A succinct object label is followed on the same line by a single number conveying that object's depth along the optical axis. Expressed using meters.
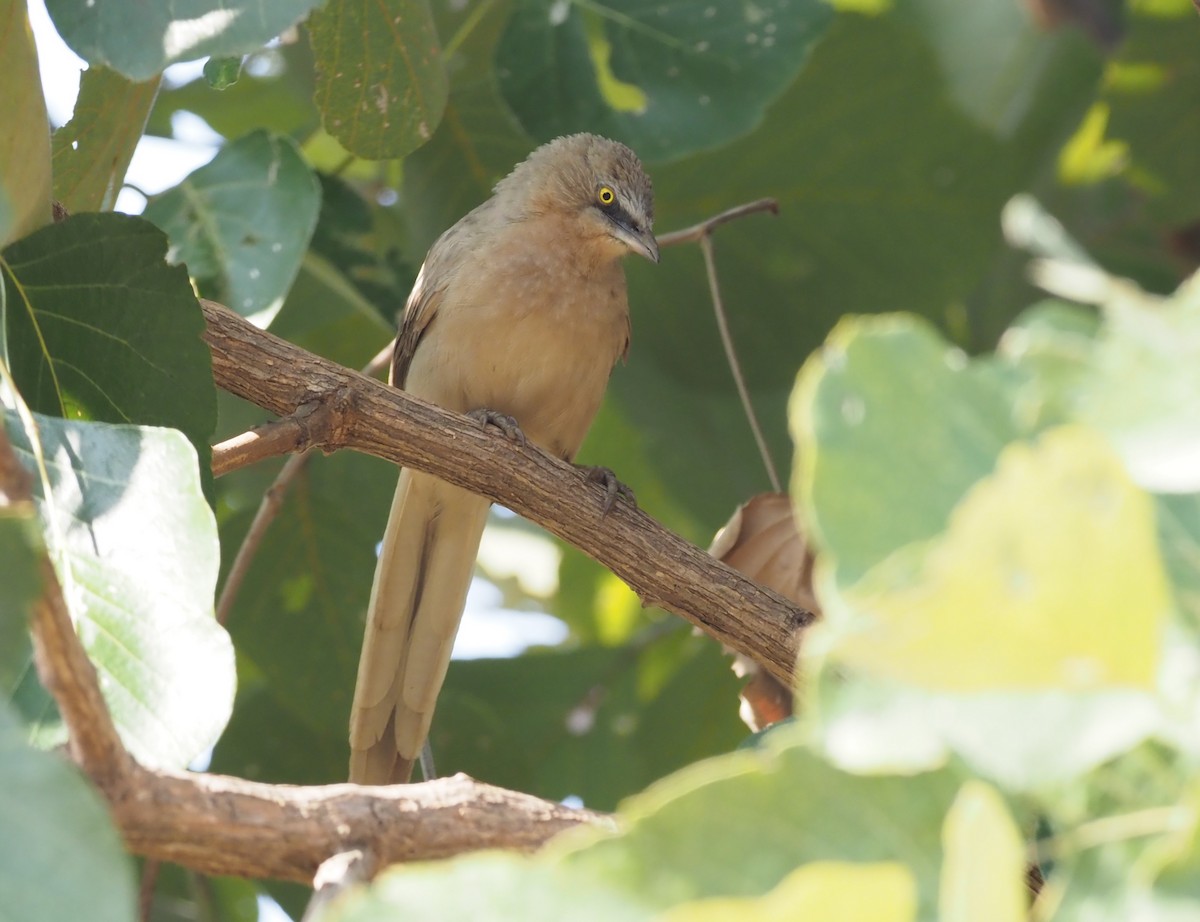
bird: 9.91
